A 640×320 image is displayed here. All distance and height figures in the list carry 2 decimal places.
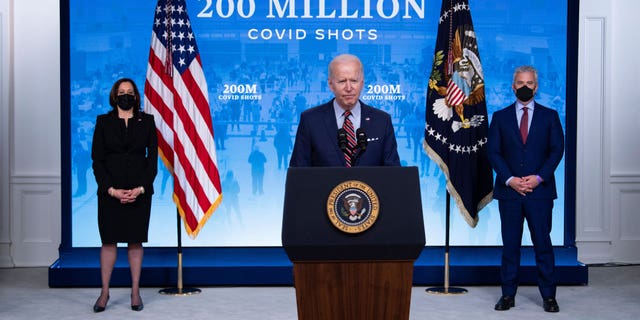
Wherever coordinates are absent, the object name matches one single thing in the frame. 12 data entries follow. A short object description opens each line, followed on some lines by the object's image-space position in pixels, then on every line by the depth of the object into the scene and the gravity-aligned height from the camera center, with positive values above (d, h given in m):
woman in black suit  5.76 -0.21
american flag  6.44 +0.24
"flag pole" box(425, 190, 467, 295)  6.54 -1.07
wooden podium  2.74 -0.33
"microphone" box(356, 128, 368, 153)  2.97 +0.00
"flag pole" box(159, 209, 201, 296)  6.48 -1.14
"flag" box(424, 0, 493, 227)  6.46 +0.21
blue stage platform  6.73 -1.03
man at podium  3.20 +0.06
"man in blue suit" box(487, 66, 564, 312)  5.79 -0.20
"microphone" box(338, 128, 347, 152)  2.97 +0.01
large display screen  7.01 +0.59
